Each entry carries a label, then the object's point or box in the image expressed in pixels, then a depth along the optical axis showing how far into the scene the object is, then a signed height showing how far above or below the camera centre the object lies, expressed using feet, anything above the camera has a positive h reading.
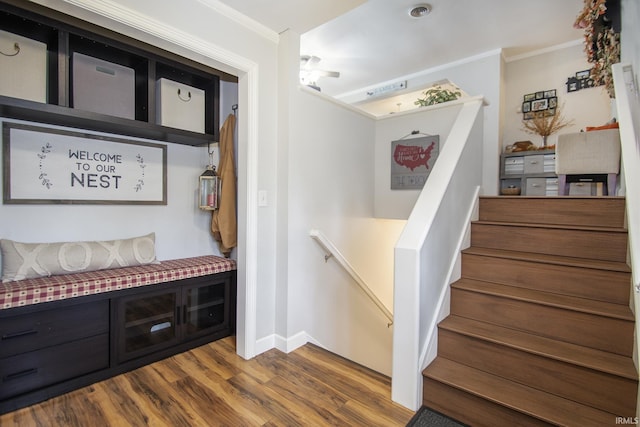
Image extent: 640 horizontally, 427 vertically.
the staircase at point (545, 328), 4.64 -2.17
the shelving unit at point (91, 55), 5.89 +3.37
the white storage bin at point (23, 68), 5.61 +2.62
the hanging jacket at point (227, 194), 8.66 +0.40
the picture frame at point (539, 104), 12.98 +4.57
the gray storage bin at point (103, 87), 6.43 +2.63
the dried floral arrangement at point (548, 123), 12.87 +3.65
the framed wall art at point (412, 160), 10.53 +1.73
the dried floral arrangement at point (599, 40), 7.44 +4.54
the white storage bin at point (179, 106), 7.62 +2.65
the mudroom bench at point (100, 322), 5.54 -2.46
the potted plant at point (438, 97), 12.10 +4.51
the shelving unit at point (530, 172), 12.03 +1.54
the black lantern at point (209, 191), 8.76 +0.49
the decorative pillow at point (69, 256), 6.22 -1.09
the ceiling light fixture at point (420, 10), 10.04 +6.61
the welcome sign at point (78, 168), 6.54 +0.94
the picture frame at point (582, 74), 12.23 +5.44
